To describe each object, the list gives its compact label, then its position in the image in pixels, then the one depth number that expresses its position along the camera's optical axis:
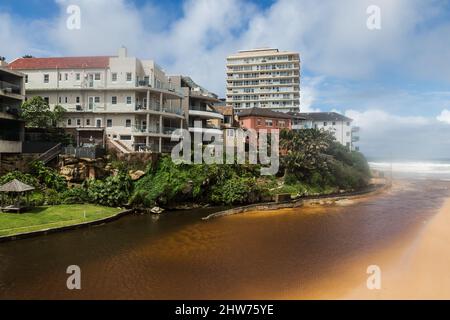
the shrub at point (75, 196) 29.77
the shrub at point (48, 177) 31.12
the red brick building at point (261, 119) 63.78
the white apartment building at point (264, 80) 102.12
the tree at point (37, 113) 37.66
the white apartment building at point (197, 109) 50.91
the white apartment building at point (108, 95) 42.88
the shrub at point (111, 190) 30.80
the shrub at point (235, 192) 35.84
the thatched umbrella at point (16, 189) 24.70
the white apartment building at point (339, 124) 81.50
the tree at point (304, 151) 43.66
